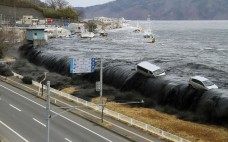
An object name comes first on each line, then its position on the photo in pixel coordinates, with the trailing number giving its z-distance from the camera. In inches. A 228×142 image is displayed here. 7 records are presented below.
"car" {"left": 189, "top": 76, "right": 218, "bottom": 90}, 2005.4
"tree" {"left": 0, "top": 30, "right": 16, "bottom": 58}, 3742.6
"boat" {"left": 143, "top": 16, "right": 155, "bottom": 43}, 6214.1
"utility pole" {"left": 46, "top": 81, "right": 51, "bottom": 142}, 1031.7
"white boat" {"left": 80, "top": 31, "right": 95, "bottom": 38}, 6545.3
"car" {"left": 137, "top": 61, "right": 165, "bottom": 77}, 2411.4
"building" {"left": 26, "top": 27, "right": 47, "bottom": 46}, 4391.7
